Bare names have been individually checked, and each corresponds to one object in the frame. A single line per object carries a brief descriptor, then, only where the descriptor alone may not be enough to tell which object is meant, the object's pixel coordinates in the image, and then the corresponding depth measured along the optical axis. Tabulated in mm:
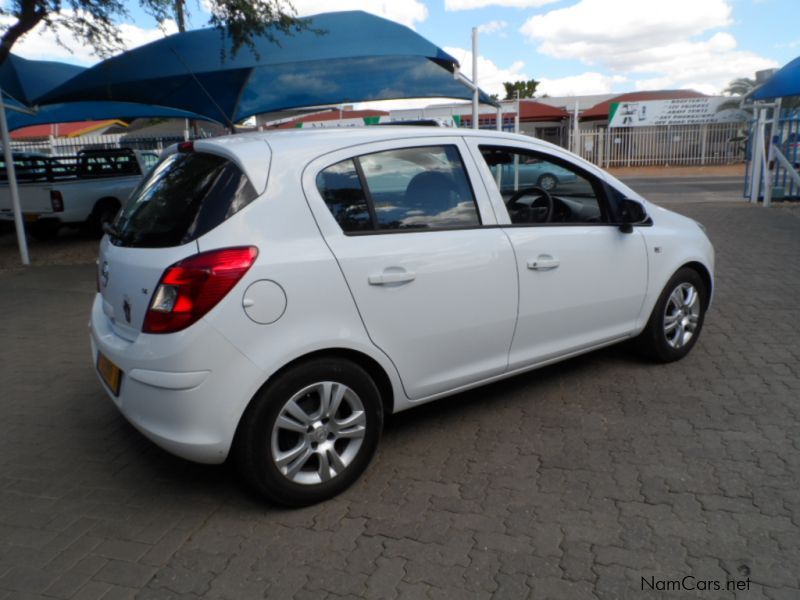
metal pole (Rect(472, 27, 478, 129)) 10562
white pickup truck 11508
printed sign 29531
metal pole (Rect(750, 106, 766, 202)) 14527
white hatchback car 2717
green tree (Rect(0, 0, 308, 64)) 9484
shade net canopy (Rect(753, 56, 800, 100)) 10984
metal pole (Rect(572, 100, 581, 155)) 27455
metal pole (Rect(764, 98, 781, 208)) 14263
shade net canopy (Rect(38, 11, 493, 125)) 9805
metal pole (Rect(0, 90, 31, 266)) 9758
